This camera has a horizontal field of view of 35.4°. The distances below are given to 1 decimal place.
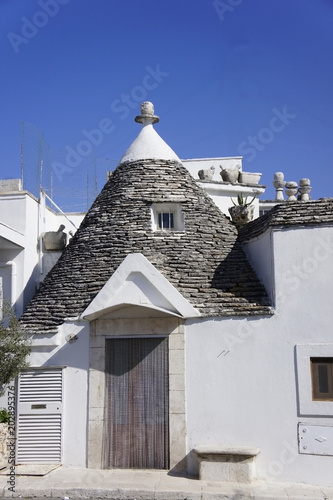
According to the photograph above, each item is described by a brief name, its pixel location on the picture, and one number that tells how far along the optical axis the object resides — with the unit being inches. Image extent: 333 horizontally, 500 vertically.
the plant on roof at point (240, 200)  655.8
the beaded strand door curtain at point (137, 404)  422.0
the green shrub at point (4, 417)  453.4
